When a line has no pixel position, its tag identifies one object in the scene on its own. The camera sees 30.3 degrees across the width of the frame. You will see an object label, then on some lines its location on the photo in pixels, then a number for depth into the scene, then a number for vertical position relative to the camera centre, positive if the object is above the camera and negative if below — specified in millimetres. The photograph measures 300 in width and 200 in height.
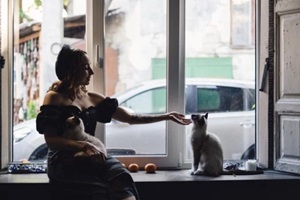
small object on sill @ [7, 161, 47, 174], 3266 -459
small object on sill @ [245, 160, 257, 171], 3303 -454
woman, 2732 -201
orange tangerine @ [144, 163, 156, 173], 3279 -463
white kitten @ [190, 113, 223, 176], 3154 -333
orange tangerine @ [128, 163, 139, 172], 3305 -466
